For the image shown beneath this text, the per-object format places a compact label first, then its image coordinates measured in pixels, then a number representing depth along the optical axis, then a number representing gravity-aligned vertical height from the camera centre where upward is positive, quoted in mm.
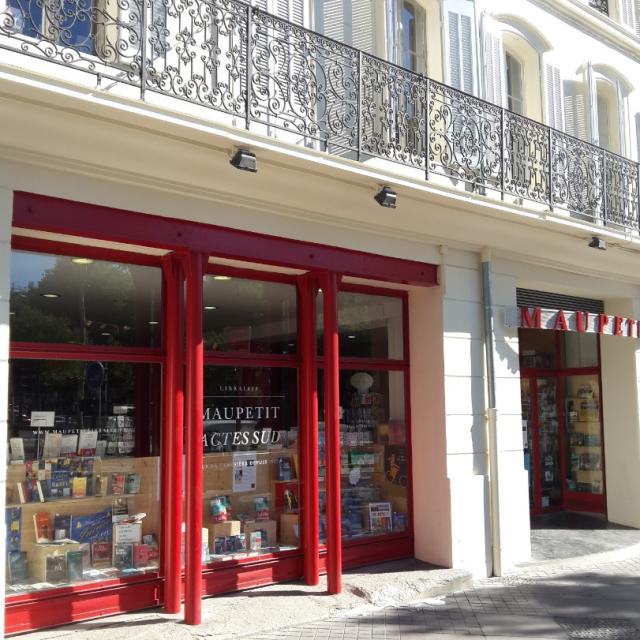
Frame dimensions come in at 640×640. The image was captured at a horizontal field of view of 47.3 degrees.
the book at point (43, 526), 6270 -1037
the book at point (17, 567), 5980 -1324
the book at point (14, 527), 6055 -1009
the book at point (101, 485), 6652 -733
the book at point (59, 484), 6391 -689
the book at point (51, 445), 6332 -346
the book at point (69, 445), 6438 -349
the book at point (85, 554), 6465 -1318
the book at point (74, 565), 6332 -1396
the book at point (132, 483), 6785 -732
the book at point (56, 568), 6215 -1393
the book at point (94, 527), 6504 -1100
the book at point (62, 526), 6383 -1059
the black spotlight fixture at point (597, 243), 9555 +1998
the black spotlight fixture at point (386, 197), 7145 +1972
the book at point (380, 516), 8539 -1369
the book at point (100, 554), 6527 -1339
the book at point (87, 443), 6547 -340
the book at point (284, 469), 7848 -727
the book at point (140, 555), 6695 -1387
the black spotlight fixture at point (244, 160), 6098 +2012
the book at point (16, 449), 6102 -359
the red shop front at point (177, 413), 6223 -98
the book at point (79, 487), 6516 -737
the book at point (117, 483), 6730 -726
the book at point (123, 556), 6629 -1376
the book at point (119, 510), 6723 -969
